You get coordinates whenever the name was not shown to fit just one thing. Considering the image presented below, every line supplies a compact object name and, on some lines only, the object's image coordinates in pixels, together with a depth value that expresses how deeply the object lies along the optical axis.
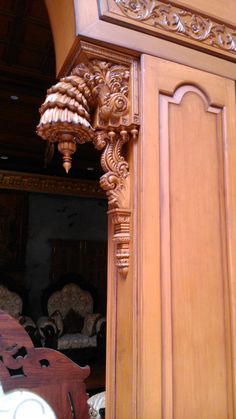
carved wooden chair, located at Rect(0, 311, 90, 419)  0.84
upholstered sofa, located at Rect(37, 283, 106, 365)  4.25
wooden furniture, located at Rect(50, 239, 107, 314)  5.45
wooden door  0.97
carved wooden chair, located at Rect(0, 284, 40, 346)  4.73
